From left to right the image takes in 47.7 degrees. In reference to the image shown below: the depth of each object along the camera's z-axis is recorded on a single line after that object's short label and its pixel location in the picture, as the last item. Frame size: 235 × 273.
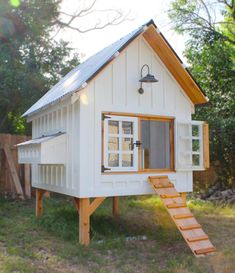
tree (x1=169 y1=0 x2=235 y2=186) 9.79
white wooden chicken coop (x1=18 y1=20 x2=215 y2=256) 5.04
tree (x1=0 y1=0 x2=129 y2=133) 9.09
